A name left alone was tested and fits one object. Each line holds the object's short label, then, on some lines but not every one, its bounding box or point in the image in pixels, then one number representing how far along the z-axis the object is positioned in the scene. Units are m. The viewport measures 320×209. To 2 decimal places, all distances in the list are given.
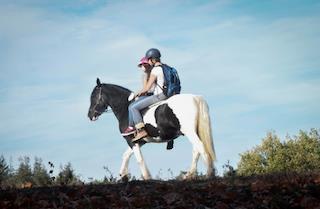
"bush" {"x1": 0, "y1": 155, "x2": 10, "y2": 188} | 19.96
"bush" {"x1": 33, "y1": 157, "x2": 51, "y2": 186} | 23.44
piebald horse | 17.91
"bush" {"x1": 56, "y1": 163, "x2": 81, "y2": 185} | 15.52
